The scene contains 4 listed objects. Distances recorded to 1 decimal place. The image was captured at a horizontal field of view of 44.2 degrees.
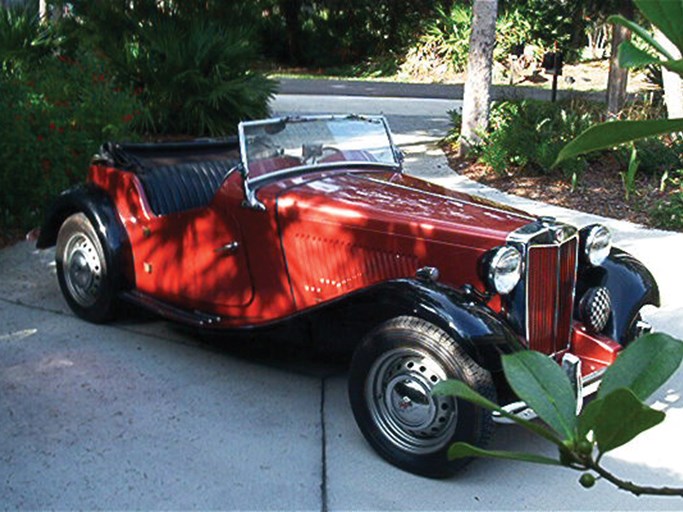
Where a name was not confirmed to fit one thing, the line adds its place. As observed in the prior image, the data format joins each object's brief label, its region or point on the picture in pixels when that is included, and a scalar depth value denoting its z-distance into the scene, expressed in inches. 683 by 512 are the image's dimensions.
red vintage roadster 149.8
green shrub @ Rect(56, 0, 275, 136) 442.3
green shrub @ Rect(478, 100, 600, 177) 386.3
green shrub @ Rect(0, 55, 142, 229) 281.0
